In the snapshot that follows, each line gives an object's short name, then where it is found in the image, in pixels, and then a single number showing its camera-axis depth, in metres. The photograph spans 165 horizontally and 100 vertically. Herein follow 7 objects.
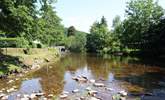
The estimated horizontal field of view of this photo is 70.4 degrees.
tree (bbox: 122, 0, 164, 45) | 30.84
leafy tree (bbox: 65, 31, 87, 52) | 50.98
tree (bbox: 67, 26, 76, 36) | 66.86
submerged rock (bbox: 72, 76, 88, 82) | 11.07
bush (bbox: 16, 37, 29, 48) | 13.46
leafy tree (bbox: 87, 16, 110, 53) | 42.16
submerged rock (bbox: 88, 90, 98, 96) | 8.11
